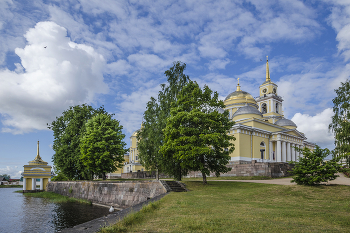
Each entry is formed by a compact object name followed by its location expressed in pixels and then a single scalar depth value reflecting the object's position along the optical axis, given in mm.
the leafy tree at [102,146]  33594
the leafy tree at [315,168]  19469
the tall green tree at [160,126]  26688
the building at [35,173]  42688
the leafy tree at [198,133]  22942
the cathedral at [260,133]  49500
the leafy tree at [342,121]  28453
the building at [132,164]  83625
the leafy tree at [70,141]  39625
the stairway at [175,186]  20345
